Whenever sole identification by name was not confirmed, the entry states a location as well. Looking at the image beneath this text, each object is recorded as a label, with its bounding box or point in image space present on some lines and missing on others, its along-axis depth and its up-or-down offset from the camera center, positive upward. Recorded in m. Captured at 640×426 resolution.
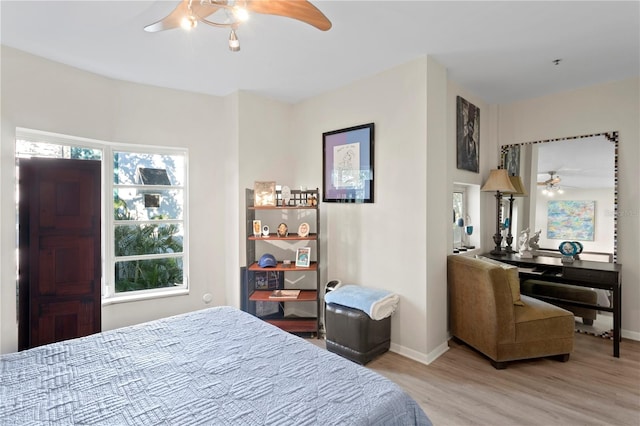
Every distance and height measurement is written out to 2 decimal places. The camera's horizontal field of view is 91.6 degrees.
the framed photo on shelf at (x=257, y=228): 3.35 -0.18
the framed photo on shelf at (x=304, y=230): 3.30 -0.20
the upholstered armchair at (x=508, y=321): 2.52 -0.91
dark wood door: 2.45 -0.32
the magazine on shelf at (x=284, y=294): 3.23 -0.88
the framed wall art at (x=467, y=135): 3.23 +0.82
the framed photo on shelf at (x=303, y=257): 3.26 -0.48
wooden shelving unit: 3.21 -0.59
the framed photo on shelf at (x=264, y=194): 3.27 +0.18
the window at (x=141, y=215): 3.08 -0.04
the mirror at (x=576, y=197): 3.14 +0.15
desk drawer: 2.72 -0.59
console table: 2.72 -0.61
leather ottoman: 2.61 -1.07
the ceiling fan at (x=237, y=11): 1.35 +0.97
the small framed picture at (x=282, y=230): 3.30 -0.21
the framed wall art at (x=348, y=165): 3.00 +0.47
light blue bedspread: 1.09 -0.71
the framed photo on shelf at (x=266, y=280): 3.54 -0.79
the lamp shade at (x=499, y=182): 3.53 +0.33
